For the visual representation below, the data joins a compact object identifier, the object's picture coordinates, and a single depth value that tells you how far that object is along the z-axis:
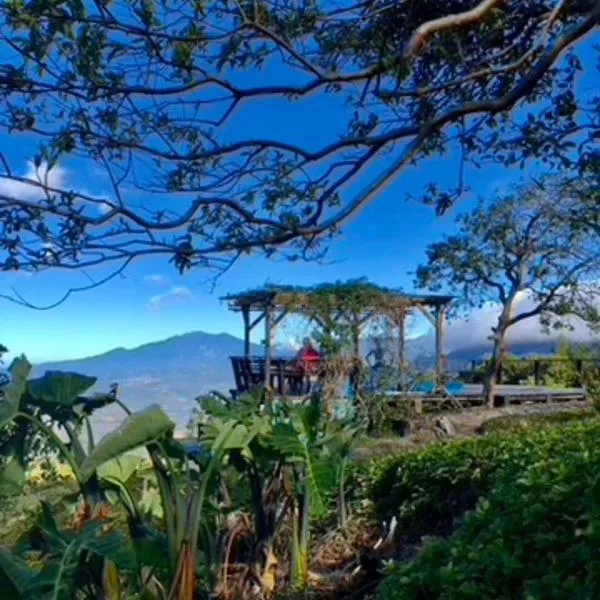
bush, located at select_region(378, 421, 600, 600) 1.80
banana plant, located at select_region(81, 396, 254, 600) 2.53
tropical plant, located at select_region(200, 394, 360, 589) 3.17
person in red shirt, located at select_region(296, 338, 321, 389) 14.04
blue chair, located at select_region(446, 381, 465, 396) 17.28
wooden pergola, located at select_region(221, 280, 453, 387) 14.19
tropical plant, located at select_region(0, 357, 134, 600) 2.58
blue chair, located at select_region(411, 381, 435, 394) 14.91
